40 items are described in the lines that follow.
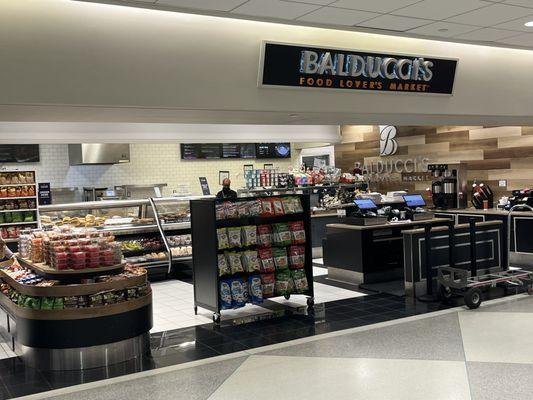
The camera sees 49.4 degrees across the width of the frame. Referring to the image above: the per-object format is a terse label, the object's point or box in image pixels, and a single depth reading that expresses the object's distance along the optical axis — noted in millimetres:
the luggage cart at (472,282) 6953
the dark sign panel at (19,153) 11711
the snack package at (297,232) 7320
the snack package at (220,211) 6828
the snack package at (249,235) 6953
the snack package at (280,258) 7195
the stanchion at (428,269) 7625
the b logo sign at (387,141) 13250
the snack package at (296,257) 7328
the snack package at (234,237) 6855
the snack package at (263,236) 7108
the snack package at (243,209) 6953
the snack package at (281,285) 7167
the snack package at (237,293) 6871
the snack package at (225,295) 6812
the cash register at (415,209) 9391
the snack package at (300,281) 7266
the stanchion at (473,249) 8070
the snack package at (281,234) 7215
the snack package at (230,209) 6871
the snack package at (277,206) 7188
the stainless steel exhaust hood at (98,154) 11977
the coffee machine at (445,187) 11305
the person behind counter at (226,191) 9120
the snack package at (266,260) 7078
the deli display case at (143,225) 9039
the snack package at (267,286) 7090
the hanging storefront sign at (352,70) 6273
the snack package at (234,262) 6863
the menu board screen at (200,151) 13711
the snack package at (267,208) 7121
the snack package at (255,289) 6961
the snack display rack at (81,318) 5301
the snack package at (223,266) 6809
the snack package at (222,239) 6793
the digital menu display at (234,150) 13820
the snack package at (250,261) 6949
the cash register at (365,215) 8828
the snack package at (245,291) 6948
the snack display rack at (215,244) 6793
